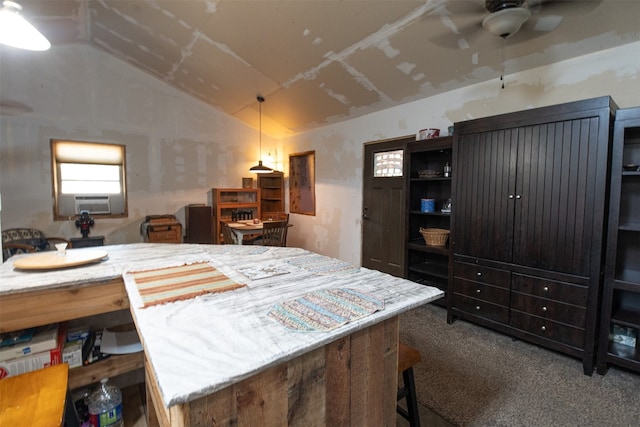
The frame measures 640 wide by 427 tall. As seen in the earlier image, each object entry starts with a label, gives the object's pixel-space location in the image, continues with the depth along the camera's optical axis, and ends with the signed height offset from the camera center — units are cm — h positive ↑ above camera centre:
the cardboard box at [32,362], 131 -77
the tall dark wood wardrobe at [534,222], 203 -18
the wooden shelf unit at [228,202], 529 -10
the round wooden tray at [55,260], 144 -34
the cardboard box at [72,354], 148 -80
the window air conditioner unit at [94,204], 446 -13
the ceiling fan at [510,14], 184 +129
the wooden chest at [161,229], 471 -54
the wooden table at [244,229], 410 -44
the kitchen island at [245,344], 71 -40
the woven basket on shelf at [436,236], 308 -39
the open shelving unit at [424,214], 319 -17
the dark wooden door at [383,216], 382 -25
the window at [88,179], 431 +25
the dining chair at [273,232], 371 -45
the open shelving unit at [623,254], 194 -40
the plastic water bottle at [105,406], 153 -111
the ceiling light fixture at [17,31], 130 +77
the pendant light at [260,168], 445 +44
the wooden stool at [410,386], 135 -89
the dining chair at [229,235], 414 -54
